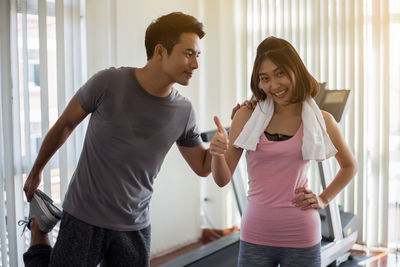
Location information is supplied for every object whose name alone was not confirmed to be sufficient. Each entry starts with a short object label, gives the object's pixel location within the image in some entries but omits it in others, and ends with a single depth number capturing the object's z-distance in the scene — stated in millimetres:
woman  3095
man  3232
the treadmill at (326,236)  4779
